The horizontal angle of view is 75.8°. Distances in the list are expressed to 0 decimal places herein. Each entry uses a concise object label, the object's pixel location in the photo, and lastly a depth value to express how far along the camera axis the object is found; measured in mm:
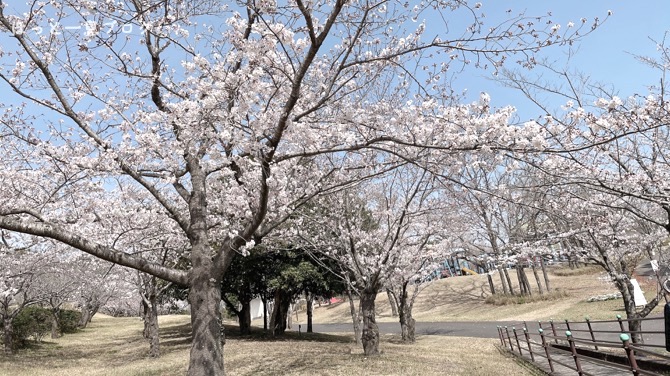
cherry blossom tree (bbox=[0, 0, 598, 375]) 5946
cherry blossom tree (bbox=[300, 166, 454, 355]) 13719
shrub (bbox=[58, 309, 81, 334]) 33969
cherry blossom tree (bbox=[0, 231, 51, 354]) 15859
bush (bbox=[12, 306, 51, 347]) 22781
